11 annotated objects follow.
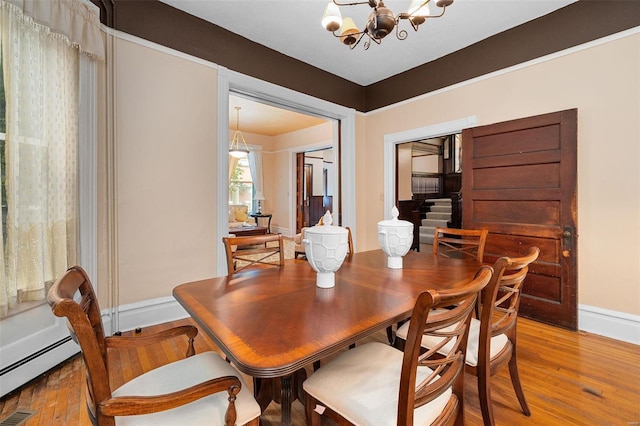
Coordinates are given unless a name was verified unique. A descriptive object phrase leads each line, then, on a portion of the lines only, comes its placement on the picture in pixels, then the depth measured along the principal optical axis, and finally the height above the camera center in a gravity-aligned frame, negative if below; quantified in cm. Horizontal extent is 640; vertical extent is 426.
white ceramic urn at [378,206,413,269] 172 -17
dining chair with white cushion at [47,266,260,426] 78 -52
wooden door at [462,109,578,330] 254 +9
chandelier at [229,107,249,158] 686 +163
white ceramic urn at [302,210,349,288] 128 -16
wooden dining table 86 -38
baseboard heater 170 -89
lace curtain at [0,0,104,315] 173 +45
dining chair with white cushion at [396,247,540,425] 120 -62
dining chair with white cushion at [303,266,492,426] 83 -60
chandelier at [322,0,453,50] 177 +117
